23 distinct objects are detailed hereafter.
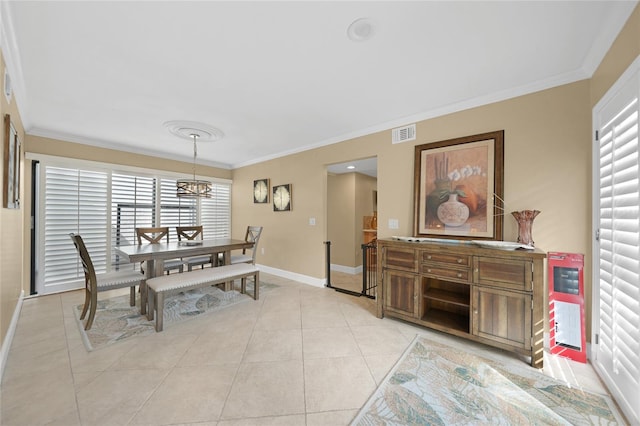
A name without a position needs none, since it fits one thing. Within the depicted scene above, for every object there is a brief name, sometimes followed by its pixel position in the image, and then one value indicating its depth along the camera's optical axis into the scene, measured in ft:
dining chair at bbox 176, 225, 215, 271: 12.79
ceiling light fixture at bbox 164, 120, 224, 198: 10.69
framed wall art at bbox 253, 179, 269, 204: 16.44
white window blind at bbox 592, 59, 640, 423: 4.58
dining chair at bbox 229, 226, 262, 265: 13.12
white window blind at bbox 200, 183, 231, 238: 17.78
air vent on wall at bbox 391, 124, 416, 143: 10.03
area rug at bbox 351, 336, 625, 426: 4.69
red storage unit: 6.43
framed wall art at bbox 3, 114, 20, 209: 6.46
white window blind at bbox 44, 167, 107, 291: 11.72
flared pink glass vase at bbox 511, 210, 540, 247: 7.13
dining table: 8.99
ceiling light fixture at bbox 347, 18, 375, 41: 5.26
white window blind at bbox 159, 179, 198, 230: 15.76
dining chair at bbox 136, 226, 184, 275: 12.02
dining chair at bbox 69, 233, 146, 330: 8.19
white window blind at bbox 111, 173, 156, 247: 13.73
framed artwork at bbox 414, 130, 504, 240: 8.05
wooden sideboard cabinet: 6.33
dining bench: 8.23
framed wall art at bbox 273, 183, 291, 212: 15.00
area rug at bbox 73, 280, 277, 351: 7.81
